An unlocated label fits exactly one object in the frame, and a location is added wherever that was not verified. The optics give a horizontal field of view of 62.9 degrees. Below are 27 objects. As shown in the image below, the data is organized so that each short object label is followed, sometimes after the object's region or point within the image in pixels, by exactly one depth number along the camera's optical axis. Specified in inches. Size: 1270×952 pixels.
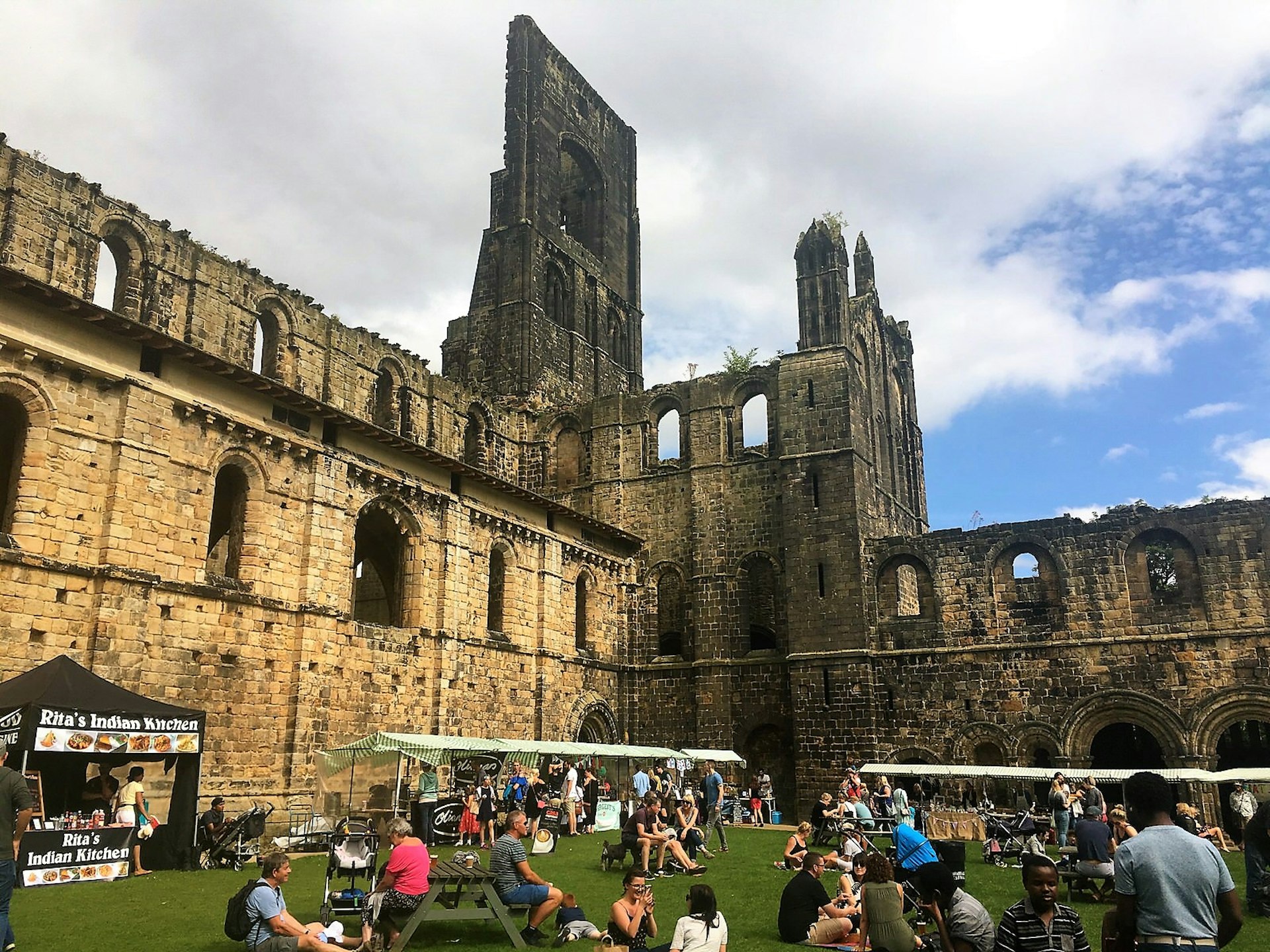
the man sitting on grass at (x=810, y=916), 388.2
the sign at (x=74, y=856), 495.2
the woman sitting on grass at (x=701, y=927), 309.0
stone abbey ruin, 715.4
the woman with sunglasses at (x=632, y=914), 340.5
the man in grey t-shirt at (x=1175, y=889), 202.4
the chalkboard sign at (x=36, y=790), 511.5
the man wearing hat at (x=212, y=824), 615.2
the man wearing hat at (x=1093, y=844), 466.6
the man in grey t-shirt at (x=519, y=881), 403.2
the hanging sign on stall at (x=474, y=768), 900.0
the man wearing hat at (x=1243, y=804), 860.0
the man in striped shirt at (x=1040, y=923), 253.1
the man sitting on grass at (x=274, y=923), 326.3
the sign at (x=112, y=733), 529.3
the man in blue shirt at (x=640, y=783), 858.8
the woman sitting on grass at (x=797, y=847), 566.9
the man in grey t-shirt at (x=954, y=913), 295.1
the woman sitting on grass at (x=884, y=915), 321.1
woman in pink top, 375.2
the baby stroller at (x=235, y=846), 601.0
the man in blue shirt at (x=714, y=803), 725.9
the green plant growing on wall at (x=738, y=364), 1363.2
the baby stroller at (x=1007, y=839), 636.9
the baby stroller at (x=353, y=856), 451.5
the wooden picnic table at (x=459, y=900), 366.6
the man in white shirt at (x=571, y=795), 832.9
